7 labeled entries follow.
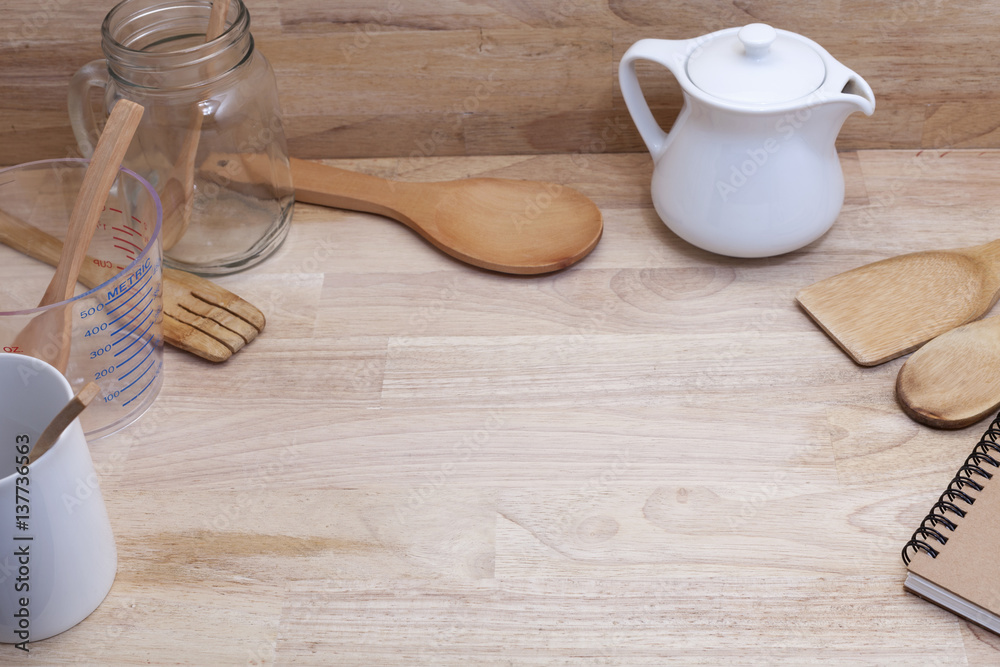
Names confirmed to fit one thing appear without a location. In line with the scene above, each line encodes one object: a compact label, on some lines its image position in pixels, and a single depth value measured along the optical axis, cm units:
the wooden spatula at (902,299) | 70
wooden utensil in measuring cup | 62
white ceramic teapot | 68
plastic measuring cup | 65
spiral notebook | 54
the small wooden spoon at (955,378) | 65
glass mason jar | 72
